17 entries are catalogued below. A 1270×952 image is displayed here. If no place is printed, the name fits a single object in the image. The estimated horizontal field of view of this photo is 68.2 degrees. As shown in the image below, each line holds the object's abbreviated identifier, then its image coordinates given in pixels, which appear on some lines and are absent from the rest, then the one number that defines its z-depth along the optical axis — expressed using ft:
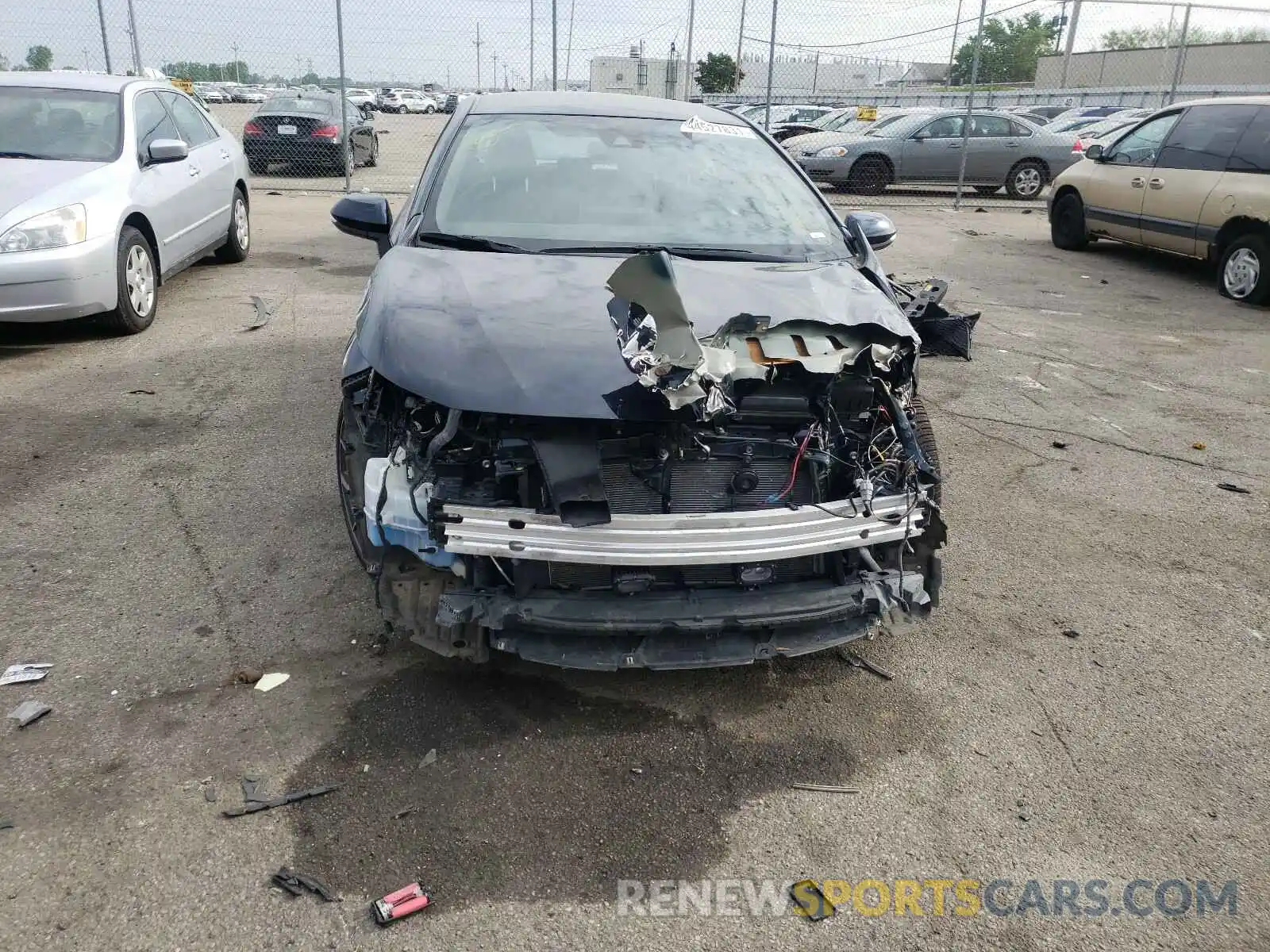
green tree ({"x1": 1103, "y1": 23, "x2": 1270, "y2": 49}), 86.80
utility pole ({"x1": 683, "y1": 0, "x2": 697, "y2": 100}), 52.03
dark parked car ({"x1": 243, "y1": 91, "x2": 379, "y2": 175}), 49.08
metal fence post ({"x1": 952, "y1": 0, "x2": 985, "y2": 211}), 48.65
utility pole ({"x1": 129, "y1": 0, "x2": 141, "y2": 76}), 42.14
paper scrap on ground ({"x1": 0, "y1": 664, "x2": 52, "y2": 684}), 9.75
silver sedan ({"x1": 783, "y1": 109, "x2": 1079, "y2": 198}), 51.78
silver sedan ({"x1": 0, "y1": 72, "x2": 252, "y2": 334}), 19.07
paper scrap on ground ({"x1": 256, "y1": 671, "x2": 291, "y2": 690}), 9.83
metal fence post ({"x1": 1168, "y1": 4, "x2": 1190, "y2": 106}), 60.52
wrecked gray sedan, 8.55
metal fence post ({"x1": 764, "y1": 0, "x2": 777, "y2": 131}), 47.80
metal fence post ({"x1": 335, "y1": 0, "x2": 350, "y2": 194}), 42.39
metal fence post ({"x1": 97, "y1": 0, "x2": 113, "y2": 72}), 40.84
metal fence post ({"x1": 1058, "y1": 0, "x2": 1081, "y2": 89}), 74.07
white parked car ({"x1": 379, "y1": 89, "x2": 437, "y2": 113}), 150.61
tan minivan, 28.99
